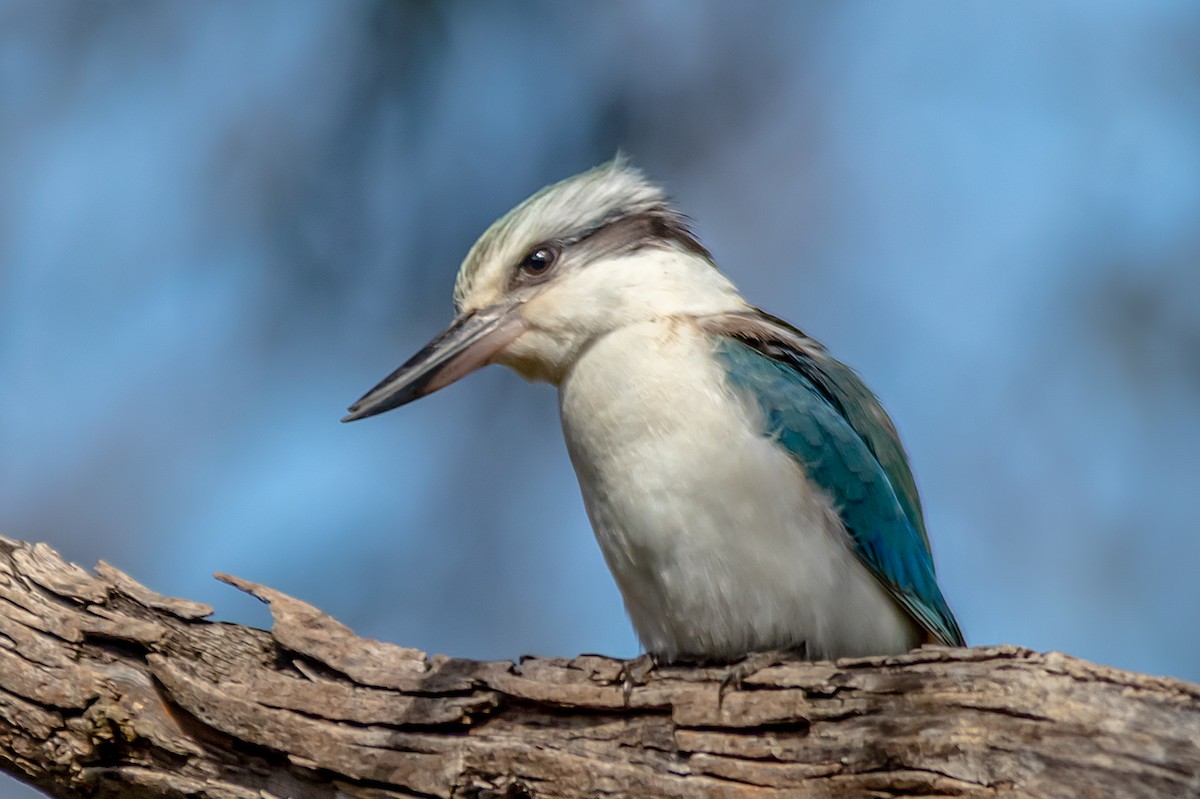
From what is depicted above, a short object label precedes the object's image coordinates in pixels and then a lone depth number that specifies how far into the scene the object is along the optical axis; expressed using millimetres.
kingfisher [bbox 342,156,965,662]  5523
